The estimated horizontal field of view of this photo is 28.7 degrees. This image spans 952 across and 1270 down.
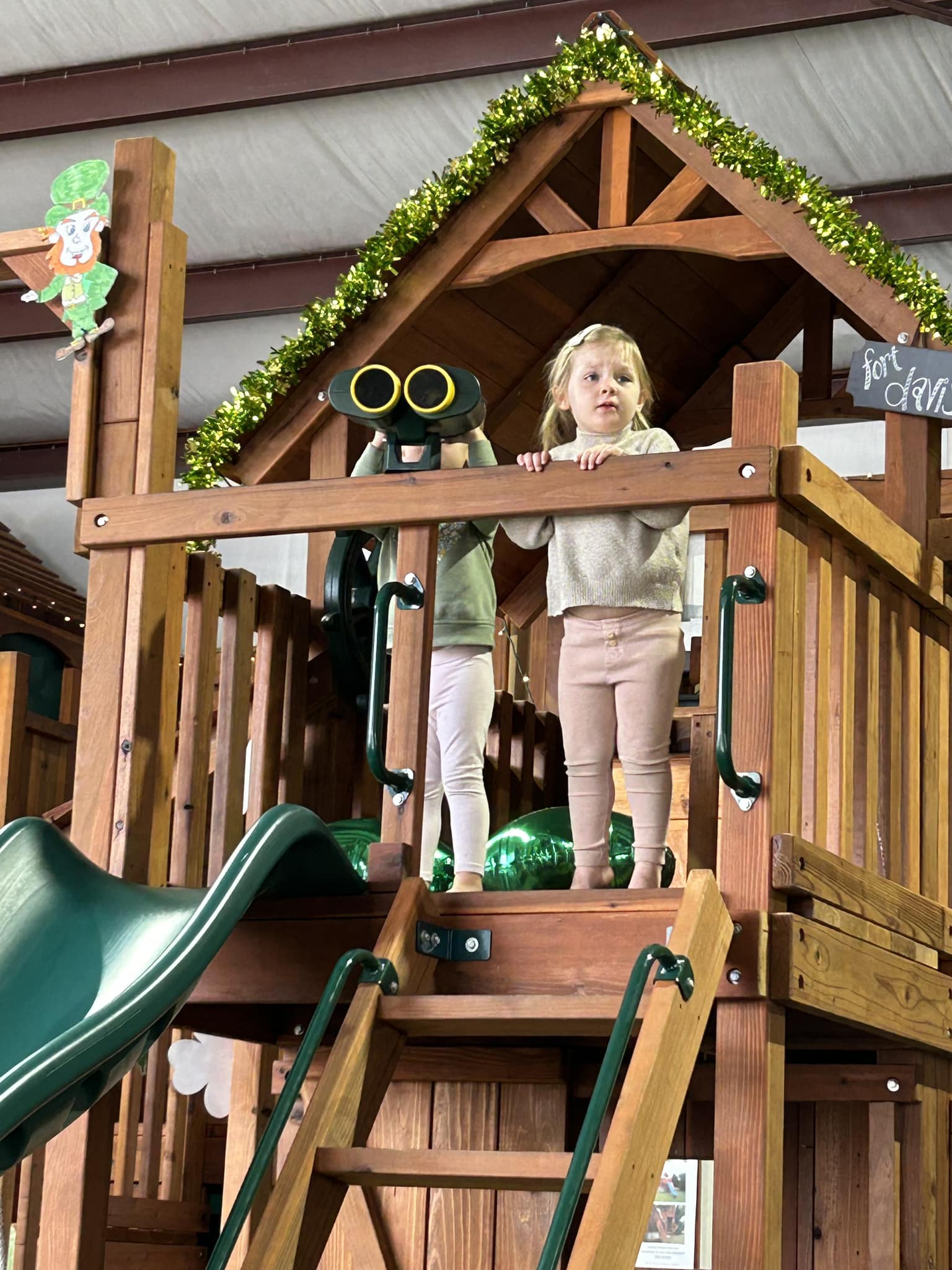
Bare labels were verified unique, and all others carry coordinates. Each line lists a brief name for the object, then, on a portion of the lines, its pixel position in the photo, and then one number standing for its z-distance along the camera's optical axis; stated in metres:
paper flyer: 6.75
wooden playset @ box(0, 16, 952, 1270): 3.17
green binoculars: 3.78
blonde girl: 3.89
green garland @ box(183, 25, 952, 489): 4.52
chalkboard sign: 4.42
